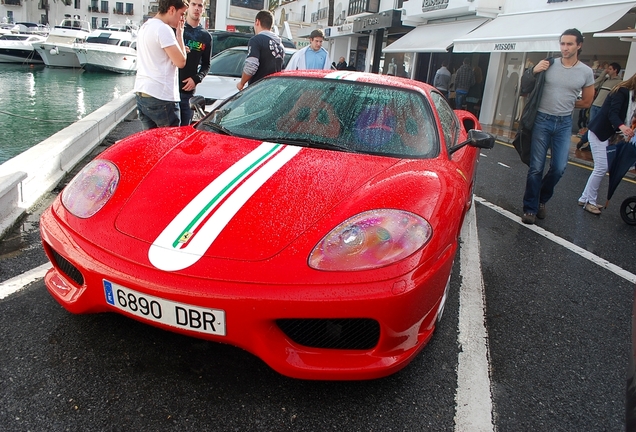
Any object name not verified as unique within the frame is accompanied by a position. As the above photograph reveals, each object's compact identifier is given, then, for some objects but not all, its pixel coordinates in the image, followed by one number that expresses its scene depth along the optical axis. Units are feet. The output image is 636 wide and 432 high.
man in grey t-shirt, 13.58
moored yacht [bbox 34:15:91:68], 81.20
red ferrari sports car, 5.41
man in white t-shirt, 12.36
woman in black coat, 15.85
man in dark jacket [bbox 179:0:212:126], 15.57
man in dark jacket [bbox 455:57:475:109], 45.21
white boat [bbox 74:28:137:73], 80.07
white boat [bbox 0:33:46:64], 83.20
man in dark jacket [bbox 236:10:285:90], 17.84
